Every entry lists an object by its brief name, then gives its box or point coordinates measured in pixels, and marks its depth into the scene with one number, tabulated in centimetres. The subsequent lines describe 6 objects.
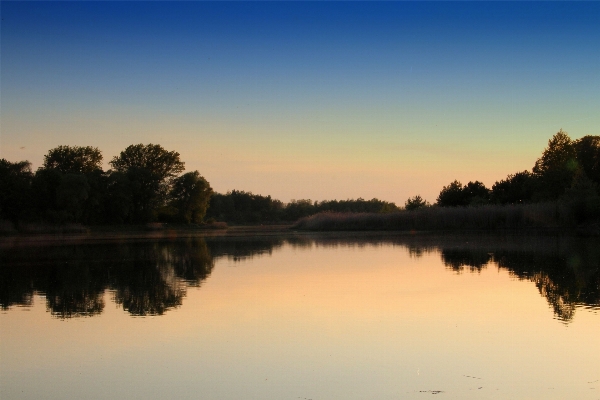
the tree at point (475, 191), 6144
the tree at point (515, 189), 5850
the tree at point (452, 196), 6181
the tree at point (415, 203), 6589
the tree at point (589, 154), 6122
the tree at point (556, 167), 5566
